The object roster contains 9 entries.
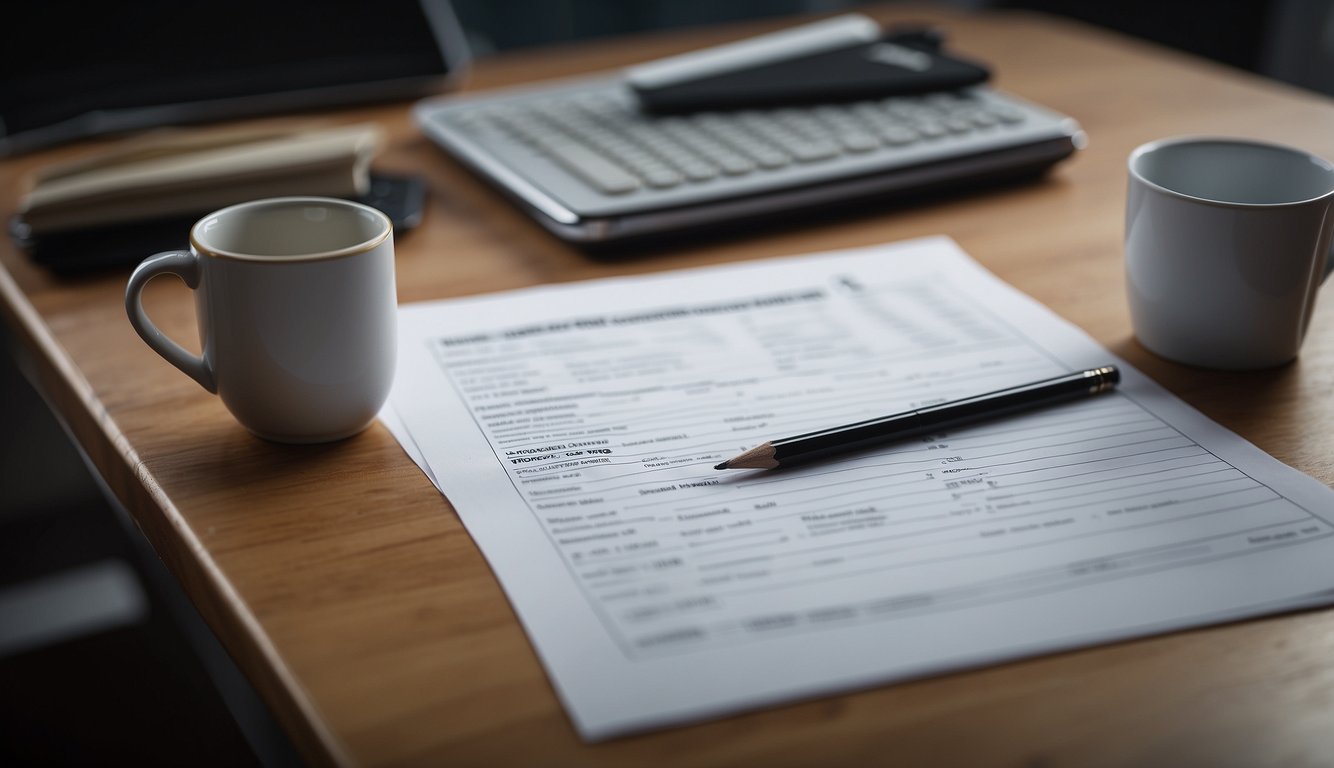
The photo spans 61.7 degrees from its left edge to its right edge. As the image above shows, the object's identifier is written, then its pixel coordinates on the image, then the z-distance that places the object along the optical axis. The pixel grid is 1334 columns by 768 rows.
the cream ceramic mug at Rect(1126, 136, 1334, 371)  0.50
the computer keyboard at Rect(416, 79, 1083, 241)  0.67
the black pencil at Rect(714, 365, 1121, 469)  0.45
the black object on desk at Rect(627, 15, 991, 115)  0.81
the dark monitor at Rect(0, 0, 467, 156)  0.85
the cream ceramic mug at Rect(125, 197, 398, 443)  0.44
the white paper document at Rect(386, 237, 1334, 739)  0.36
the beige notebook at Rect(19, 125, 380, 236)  0.65
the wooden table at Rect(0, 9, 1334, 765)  0.32
